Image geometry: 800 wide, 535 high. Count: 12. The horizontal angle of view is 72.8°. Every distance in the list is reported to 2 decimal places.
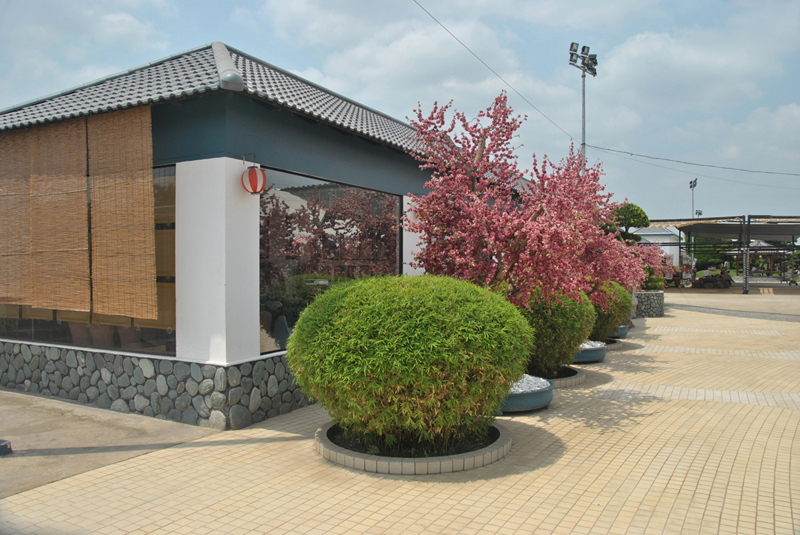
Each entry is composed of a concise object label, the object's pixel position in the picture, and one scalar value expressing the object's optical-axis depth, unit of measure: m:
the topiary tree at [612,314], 12.06
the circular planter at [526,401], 6.89
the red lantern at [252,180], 6.49
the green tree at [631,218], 23.40
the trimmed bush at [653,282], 23.42
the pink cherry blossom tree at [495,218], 6.61
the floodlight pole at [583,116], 22.08
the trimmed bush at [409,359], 4.58
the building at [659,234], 62.72
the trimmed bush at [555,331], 8.37
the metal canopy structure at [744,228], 32.81
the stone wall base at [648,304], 21.70
